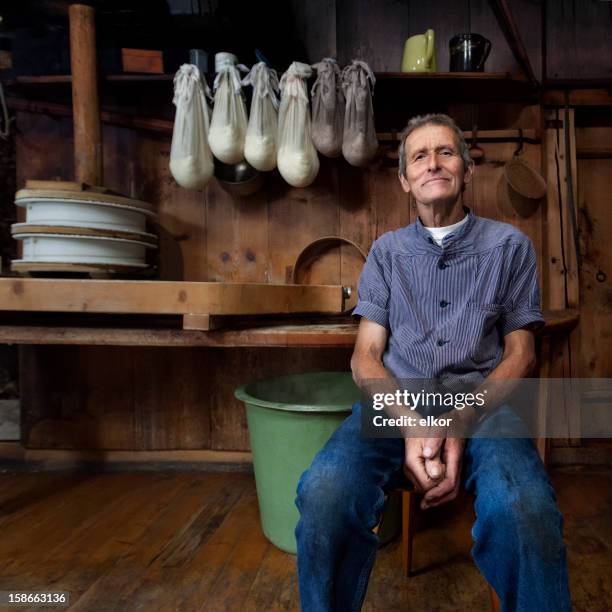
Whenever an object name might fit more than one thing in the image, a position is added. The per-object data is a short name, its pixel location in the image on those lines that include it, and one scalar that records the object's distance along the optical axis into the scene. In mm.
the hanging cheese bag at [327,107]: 1775
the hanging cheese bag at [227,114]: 1743
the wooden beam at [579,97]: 2085
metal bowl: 1963
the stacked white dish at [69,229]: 1506
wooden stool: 1353
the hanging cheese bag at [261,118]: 1746
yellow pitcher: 1855
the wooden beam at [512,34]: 1452
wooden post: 1807
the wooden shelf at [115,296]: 1272
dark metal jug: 1857
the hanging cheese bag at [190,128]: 1756
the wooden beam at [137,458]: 2205
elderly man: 846
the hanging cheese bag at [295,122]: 1768
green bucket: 1440
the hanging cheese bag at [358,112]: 1774
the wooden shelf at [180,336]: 1356
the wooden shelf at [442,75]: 1829
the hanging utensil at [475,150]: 2010
